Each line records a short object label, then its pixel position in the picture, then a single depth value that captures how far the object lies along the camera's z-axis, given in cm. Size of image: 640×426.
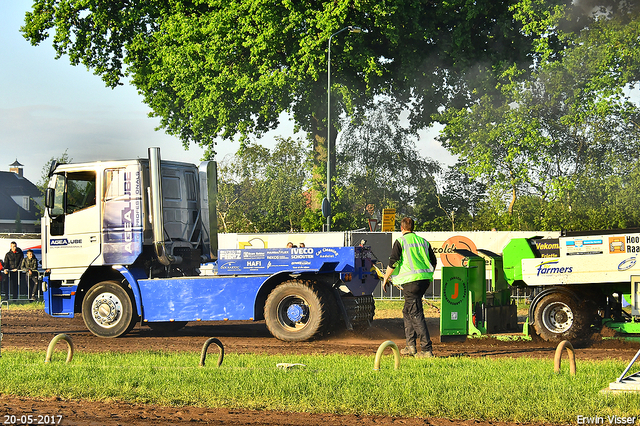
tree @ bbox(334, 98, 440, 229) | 4375
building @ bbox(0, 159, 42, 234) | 7681
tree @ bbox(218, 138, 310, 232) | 4656
